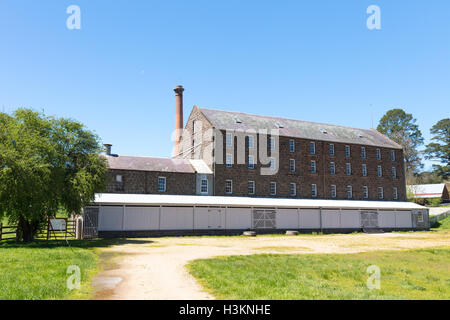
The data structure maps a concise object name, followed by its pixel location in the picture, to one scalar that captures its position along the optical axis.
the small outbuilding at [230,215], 32.69
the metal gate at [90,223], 31.36
